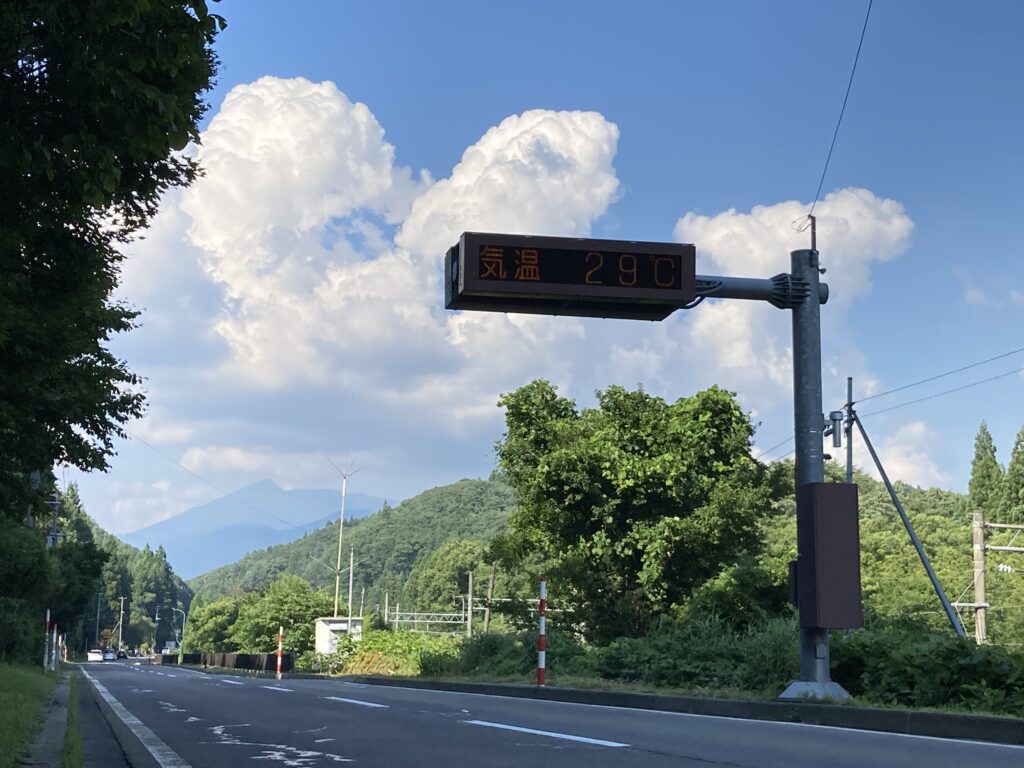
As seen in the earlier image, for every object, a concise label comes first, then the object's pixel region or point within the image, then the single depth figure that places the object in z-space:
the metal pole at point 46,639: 48.34
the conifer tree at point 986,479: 104.06
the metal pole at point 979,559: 36.06
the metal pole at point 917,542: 24.28
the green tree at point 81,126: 6.03
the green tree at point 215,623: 141.50
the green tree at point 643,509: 31.39
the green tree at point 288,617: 88.25
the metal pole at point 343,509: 72.69
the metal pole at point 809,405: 12.20
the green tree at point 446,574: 146.66
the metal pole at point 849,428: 34.53
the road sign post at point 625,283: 13.07
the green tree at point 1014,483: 99.81
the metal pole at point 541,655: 17.22
